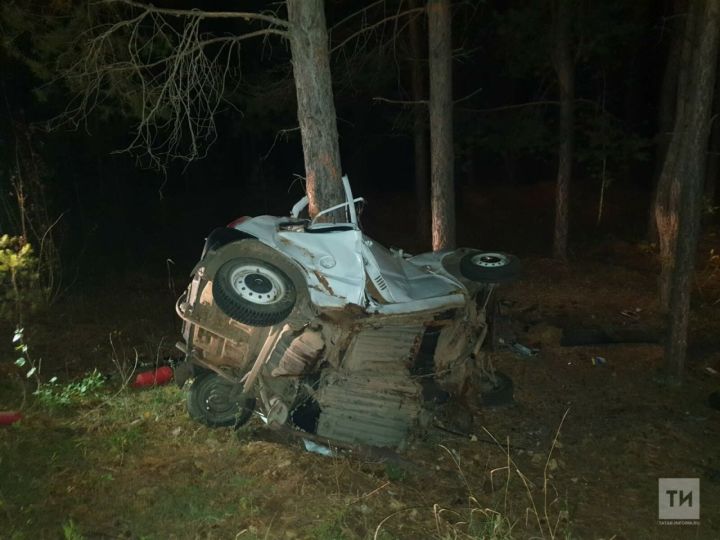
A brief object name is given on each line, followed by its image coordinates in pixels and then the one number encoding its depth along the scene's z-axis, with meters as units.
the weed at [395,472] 5.08
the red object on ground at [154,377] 7.08
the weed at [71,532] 3.89
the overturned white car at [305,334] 5.27
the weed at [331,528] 4.02
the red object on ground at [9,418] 5.66
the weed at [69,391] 6.25
